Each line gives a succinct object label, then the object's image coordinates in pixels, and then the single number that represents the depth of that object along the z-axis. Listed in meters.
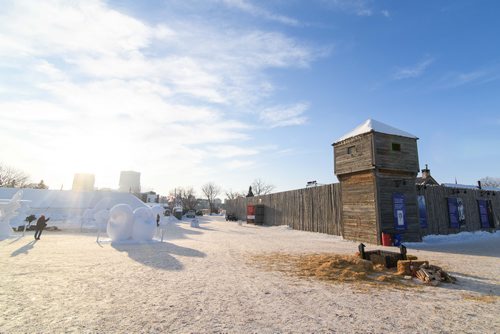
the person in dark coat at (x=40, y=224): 16.91
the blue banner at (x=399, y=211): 16.45
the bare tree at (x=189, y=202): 78.29
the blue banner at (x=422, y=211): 18.17
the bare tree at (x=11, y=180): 63.50
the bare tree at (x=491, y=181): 87.74
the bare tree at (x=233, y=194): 103.05
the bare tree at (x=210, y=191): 102.00
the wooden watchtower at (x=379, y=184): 16.41
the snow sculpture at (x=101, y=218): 28.03
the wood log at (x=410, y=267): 8.18
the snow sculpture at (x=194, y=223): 30.19
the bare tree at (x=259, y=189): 94.06
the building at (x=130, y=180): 118.19
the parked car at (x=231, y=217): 45.31
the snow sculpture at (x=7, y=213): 17.73
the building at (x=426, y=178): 35.33
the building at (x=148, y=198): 63.00
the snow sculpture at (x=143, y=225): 16.25
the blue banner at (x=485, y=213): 22.59
